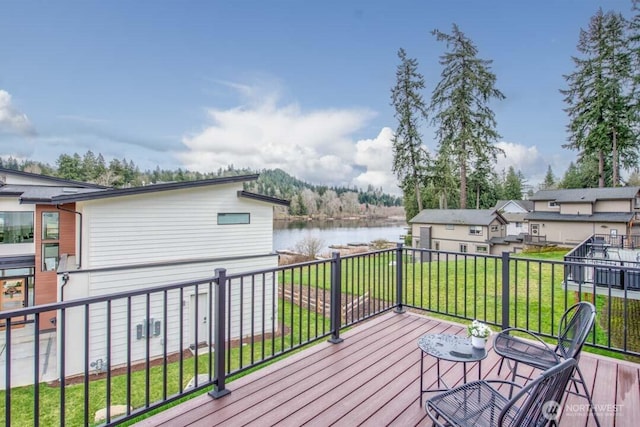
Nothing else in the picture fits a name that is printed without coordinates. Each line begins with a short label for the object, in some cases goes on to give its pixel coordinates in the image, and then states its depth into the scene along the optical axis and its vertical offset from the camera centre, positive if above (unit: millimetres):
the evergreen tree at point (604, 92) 17109 +6686
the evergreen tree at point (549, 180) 41844 +4358
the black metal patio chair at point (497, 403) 1197 -937
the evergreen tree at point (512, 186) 38438 +3258
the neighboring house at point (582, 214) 18562 -17
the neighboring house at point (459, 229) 21328 -1098
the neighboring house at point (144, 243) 7273 -833
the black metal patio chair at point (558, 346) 1760 -922
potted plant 2131 -795
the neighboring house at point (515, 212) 28194 +122
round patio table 2062 -913
